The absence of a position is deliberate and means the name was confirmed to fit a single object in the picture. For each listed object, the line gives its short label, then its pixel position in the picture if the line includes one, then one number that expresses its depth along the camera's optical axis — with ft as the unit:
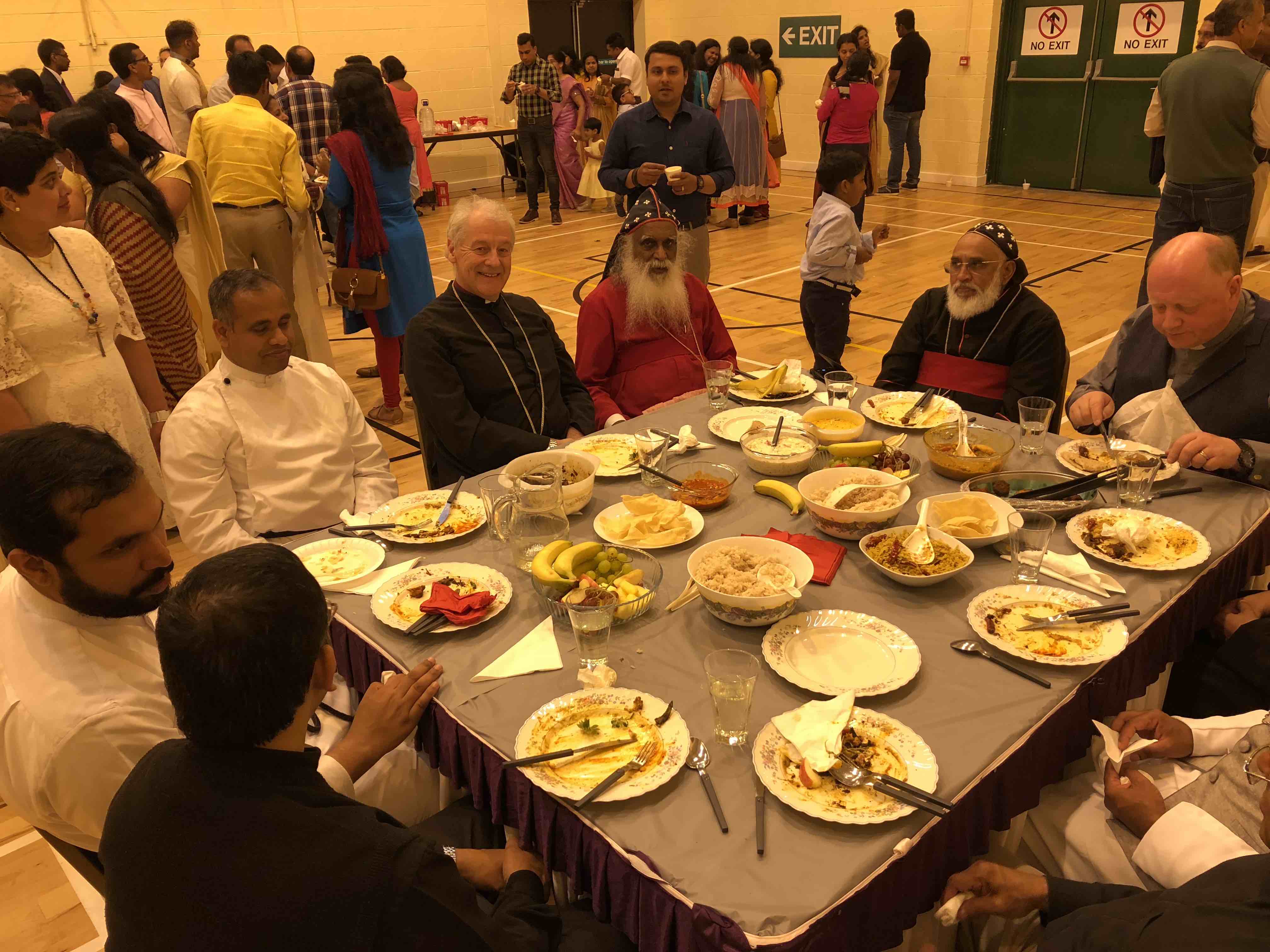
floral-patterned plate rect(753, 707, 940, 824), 4.64
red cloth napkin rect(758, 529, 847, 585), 6.77
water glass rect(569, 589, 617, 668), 5.61
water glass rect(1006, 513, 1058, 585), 6.50
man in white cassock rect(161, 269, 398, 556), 8.42
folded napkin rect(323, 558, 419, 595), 7.04
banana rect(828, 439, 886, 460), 8.55
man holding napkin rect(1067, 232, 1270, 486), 8.71
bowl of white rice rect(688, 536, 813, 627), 6.14
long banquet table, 4.36
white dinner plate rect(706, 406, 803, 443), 9.59
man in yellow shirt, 16.30
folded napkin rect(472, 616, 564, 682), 5.94
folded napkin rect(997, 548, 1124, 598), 6.59
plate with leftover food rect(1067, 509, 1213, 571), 6.91
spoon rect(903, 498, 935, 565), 6.78
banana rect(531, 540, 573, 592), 6.43
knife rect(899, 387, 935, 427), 9.57
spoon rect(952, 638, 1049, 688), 5.89
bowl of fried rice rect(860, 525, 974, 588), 6.56
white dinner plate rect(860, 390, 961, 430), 9.61
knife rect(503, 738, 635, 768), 5.05
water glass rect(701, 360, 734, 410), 10.18
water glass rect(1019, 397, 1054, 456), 8.58
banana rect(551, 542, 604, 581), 6.55
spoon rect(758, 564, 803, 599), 6.37
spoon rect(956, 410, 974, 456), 8.46
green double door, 34.01
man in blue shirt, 17.07
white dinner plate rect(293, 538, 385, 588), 7.19
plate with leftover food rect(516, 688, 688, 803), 4.93
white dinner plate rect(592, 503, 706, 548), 7.36
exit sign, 42.63
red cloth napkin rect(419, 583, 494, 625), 6.41
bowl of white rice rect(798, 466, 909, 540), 7.25
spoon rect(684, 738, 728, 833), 4.91
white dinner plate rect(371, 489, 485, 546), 7.73
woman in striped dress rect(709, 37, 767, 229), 30.99
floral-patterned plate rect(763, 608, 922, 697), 5.64
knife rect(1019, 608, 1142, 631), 6.13
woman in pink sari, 36.37
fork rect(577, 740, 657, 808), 4.85
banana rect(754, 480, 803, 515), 7.84
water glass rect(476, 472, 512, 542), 7.80
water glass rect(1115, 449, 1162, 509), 7.53
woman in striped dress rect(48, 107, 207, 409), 12.55
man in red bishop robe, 12.28
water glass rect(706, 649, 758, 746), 5.13
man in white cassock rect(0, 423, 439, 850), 5.02
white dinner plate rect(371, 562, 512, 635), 6.52
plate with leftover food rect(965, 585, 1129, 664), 5.87
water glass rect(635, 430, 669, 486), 8.51
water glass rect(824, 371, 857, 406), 9.86
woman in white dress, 9.93
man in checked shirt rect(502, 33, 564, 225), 35.60
